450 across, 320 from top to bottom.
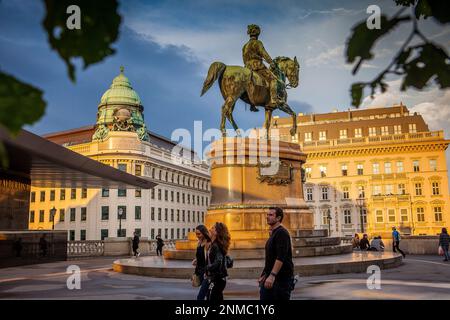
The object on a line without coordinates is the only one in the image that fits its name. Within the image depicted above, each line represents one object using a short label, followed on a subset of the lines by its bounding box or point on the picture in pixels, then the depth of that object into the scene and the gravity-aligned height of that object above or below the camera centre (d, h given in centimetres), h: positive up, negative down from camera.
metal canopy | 1591 +290
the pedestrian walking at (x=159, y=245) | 2889 -93
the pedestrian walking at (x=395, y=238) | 2339 -60
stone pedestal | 1720 +157
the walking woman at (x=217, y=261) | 657 -46
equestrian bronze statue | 1820 +587
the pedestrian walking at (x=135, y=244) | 2806 -82
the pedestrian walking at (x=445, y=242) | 2020 -73
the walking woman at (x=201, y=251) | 706 -34
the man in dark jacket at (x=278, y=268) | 554 -48
